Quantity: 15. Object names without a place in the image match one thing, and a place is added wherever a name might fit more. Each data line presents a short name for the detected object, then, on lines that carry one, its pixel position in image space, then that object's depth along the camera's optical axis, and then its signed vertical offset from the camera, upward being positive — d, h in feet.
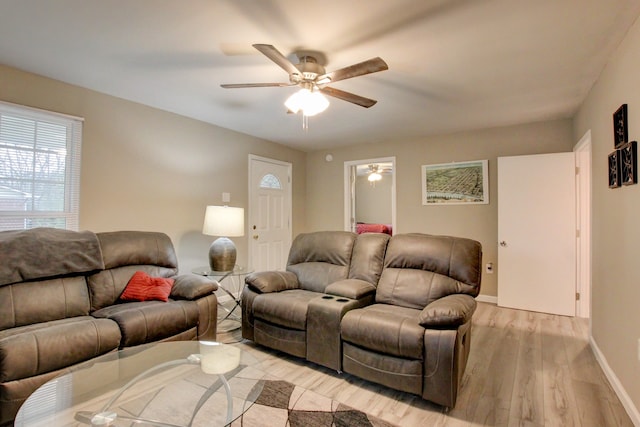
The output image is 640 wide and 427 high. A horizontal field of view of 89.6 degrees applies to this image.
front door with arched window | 15.75 +0.37
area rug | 6.18 -3.88
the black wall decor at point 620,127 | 6.81 +2.10
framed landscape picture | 14.47 +1.78
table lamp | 11.23 -0.43
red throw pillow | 8.86 -1.96
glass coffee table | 4.89 -2.92
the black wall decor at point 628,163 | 6.28 +1.21
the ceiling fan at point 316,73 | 6.54 +3.25
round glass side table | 11.05 -2.82
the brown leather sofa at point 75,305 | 6.03 -2.22
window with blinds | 8.52 +1.40
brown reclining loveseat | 6.72 -2.22
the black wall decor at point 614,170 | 7.13 +1.21
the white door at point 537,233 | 12.37 -0.44
